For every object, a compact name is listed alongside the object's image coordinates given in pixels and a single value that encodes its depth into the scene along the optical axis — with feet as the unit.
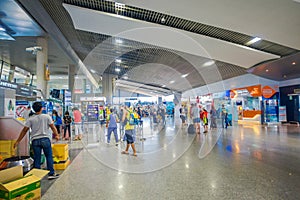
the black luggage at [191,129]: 29.68
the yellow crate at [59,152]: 13.04
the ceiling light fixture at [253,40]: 24.77
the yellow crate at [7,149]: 10.94
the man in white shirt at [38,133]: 10.64
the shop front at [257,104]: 41.24
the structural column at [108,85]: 67.92
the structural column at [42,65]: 23.18
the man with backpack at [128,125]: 15.98
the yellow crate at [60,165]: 12.87
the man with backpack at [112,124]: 20.56
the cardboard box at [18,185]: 6.55
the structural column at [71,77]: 39.27
